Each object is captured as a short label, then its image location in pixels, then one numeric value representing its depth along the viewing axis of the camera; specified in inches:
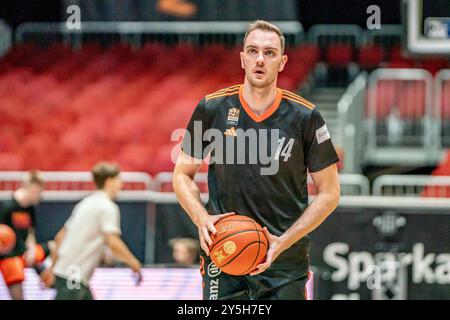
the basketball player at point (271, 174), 377.4
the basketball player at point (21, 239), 538.9
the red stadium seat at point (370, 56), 788.6
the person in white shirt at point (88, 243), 521.3
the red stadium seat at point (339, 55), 796.6
